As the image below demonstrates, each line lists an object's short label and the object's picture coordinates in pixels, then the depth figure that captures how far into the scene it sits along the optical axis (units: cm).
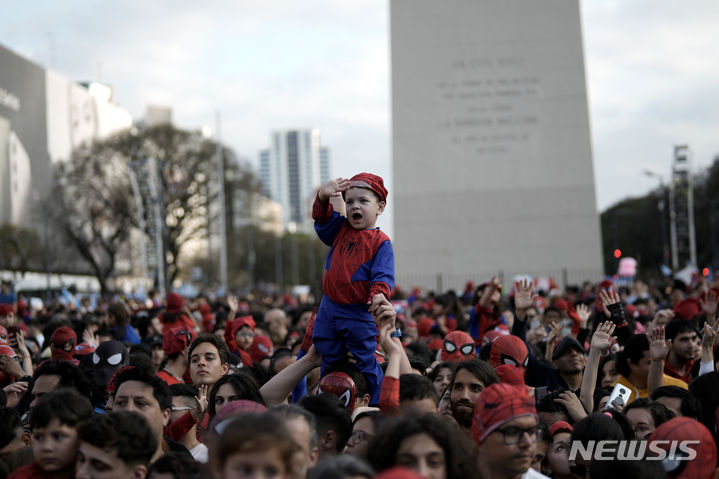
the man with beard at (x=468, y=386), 530
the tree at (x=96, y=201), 4788
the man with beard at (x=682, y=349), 738
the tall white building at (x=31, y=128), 5225
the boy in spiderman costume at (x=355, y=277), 566
